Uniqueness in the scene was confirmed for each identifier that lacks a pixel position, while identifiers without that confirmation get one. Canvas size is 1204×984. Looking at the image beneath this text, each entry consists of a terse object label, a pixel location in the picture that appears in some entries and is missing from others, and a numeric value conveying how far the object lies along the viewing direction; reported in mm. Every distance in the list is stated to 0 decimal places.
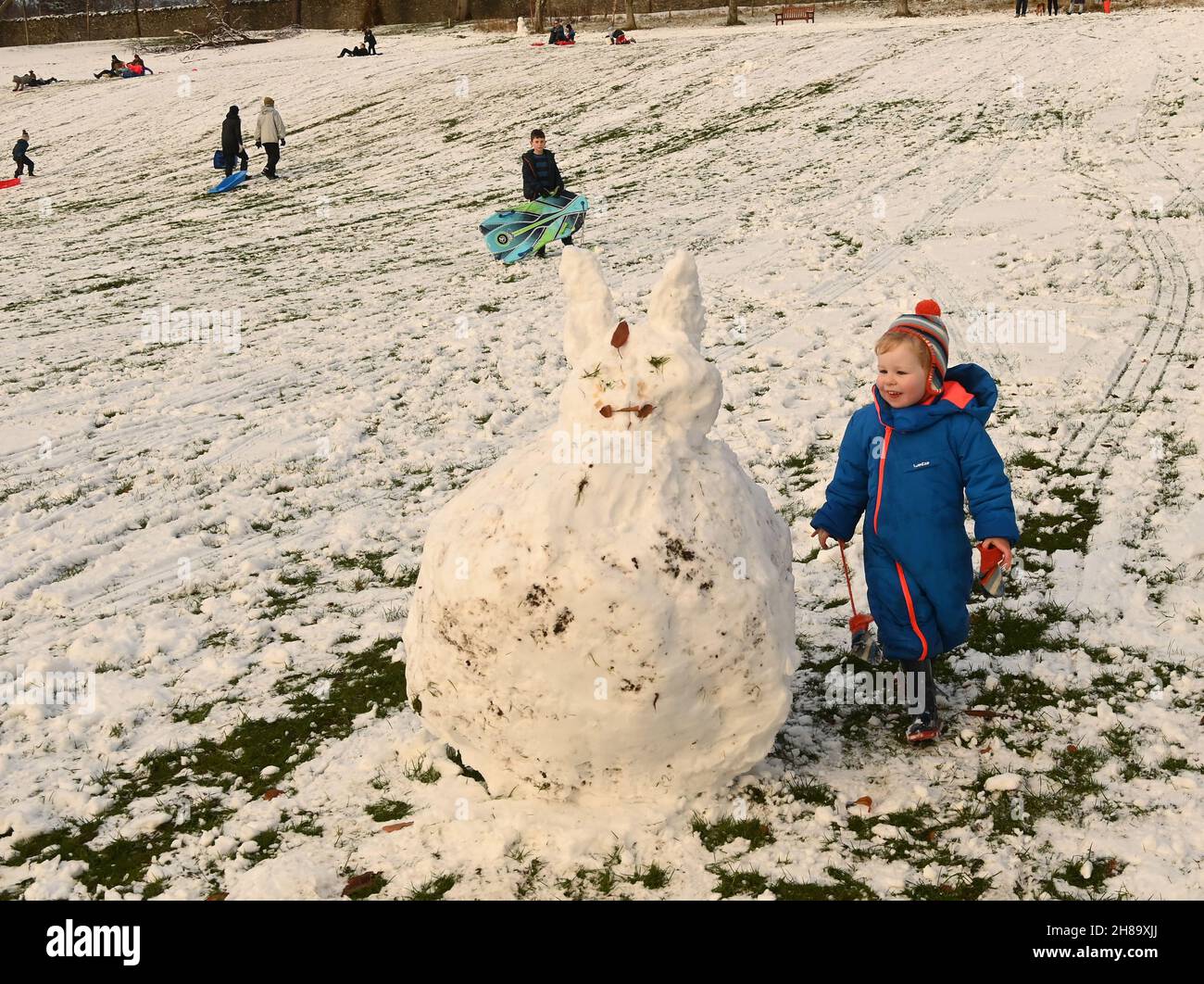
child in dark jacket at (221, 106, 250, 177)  22422
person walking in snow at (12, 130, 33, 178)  25672
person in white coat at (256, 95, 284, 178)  21984
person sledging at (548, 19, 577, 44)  36156
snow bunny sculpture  3568
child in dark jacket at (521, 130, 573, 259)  15242
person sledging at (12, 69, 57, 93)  40562
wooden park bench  37875
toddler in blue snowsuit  4125
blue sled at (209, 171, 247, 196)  22062
